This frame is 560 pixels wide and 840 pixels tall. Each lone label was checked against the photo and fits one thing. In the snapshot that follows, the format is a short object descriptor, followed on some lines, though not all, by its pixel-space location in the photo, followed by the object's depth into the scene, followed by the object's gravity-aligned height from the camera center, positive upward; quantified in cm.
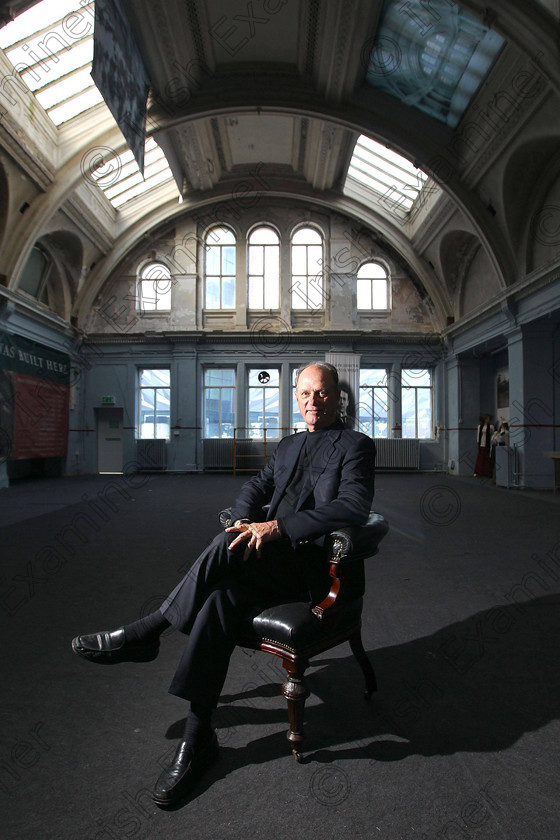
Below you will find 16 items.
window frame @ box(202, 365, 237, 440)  1845 +217
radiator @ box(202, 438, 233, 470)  1792 -76
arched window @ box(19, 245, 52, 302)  1480 +479
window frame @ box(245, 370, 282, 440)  1839 +166
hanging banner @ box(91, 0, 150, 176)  836 +668
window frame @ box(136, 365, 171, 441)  1846 +144
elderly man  195 -59
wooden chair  197 -79
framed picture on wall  1576 +122
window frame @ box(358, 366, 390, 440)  1853 +161
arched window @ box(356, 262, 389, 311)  1861 +537
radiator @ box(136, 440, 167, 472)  1795 -85
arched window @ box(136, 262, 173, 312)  1850 +531
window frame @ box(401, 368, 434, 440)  1859 +162
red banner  1401 +39
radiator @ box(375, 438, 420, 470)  1791 -87
